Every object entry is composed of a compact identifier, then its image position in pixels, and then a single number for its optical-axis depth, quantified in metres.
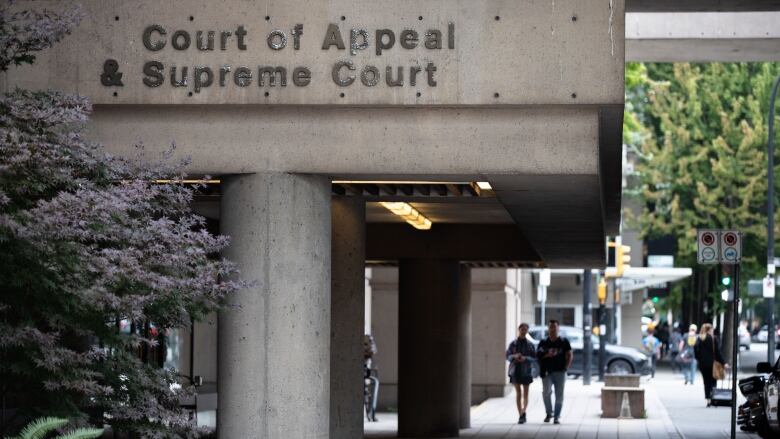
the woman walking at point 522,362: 26.61
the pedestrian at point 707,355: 31.78
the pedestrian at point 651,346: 48.78
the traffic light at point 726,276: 39.34
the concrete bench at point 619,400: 27.25
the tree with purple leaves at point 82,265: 10.24
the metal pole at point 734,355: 18.28
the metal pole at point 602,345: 41.16
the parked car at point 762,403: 20.23
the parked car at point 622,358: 43.34
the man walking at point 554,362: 26.11
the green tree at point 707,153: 51.41
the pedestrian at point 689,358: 42.59
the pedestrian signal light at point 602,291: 42.42
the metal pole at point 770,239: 32.56
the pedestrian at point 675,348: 52.94
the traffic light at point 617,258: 36.91
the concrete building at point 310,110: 12.90
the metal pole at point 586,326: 40.00
